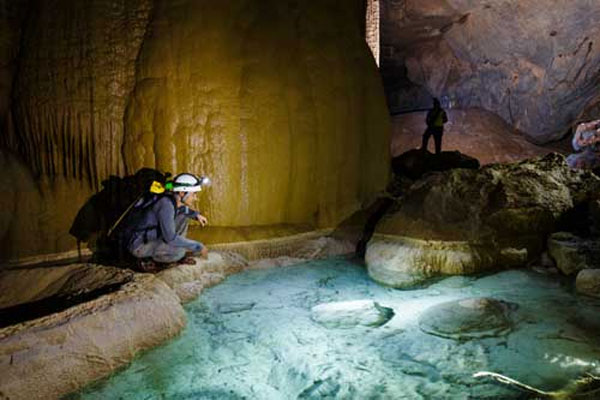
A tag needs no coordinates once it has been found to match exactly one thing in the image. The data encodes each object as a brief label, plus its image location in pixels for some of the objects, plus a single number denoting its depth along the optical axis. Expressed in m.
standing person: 12.68
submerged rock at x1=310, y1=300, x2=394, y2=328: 4.76
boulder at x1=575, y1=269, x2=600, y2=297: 5.29
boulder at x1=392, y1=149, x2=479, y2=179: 11.79
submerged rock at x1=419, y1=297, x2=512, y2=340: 4.40
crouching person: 5.50
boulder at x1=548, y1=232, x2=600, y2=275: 5.94
